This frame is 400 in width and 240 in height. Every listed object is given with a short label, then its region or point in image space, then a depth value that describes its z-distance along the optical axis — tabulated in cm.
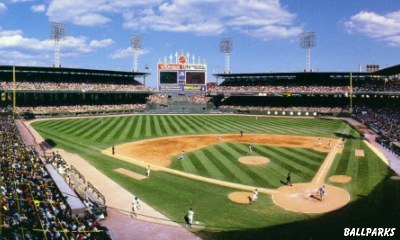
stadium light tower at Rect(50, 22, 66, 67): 8156
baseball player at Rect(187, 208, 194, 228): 1744
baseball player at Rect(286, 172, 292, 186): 2415
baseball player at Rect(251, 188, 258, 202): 2103
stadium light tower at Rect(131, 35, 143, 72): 9706
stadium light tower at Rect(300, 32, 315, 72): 8951
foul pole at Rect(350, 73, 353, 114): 7098
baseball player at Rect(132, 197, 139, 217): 1906
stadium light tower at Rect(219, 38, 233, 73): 10141
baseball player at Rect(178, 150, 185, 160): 3173
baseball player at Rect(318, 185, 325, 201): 2136
